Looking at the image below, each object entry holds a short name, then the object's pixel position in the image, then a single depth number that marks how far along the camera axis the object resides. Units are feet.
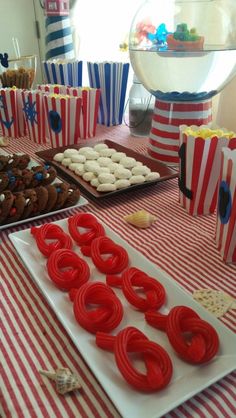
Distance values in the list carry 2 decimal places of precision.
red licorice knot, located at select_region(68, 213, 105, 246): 1.78
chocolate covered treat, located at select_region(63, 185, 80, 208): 2.14
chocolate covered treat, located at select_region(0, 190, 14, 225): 1.91
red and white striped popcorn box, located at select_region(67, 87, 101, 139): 3.29
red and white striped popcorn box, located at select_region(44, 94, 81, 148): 2.93
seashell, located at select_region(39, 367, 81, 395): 1.09
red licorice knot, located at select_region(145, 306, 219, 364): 1.14
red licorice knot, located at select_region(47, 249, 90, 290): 1.46
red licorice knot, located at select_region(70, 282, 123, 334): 1.26
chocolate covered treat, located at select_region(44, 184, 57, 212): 2.06
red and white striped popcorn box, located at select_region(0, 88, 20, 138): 3.31
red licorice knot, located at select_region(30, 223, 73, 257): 1.67
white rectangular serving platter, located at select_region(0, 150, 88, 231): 1.94
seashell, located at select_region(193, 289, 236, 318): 1.42
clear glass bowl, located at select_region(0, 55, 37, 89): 3.89
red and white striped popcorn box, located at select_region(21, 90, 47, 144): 3.18
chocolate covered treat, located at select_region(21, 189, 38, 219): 1.98
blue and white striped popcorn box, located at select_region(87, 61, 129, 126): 3.60
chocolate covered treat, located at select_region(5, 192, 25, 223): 1.94
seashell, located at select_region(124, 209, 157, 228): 2.01
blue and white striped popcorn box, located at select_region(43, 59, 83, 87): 4.04
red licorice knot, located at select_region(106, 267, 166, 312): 1.37
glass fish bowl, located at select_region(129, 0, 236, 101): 2.63
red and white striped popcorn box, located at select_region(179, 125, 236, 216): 1.92
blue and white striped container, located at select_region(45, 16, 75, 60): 5.42
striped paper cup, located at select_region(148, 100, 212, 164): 2.60
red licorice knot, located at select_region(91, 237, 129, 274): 1.57
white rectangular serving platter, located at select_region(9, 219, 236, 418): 1.02
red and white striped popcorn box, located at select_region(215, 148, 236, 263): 1.57
